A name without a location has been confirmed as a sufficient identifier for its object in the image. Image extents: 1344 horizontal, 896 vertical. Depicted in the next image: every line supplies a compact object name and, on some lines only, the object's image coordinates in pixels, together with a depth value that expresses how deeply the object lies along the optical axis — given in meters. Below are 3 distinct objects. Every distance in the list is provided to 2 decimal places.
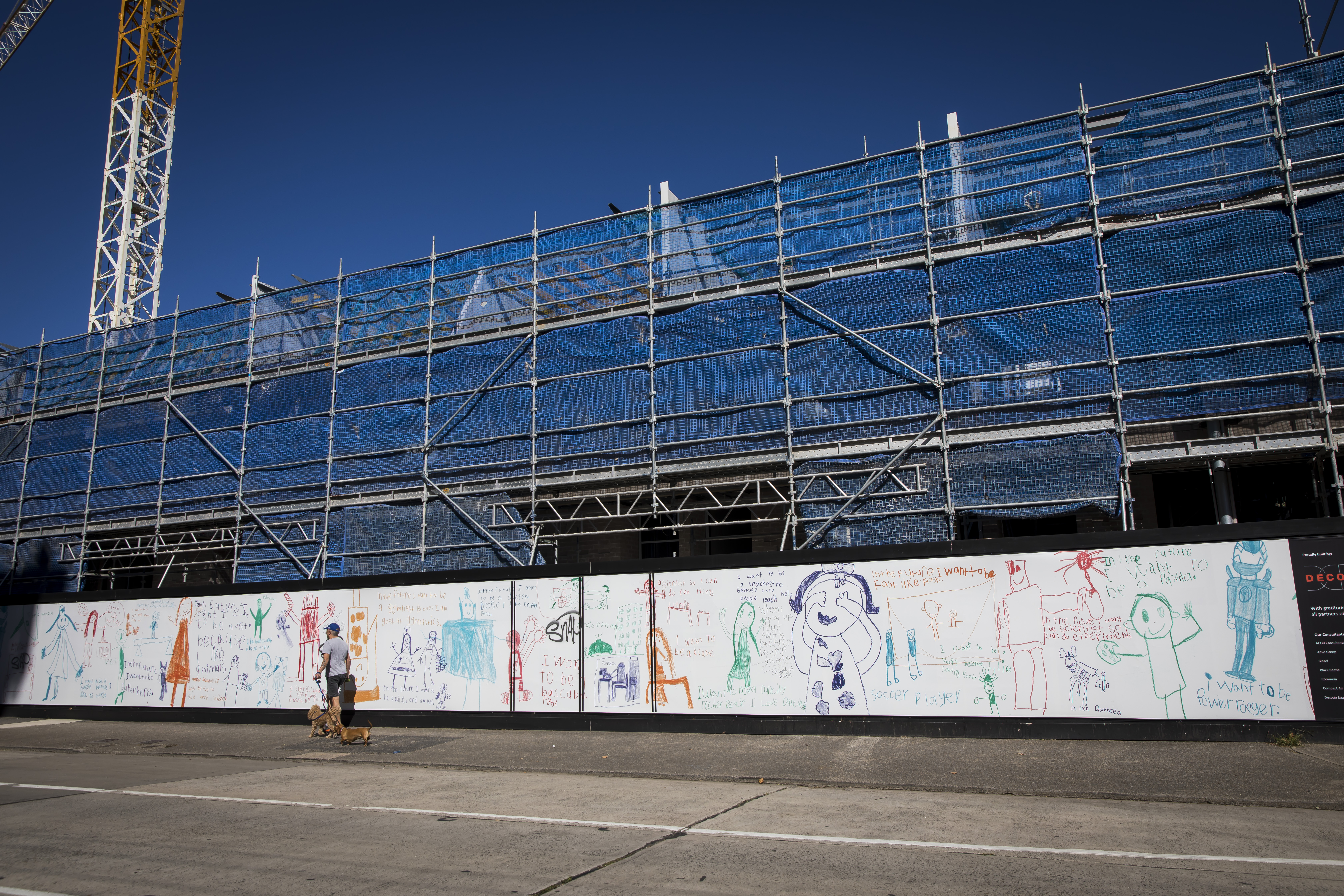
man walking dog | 13.14
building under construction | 11.34
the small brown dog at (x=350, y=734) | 12.57
